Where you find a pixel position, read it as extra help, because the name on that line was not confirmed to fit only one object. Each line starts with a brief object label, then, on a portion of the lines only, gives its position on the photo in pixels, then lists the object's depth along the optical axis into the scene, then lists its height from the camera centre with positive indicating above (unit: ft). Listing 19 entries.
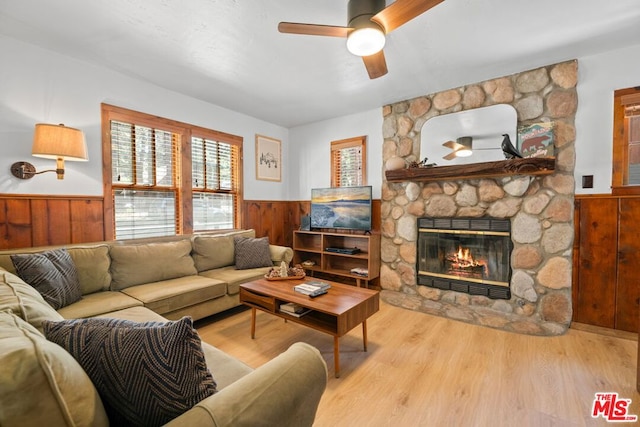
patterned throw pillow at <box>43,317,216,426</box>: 2.43 -1.44
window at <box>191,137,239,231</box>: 11.88 +1.13
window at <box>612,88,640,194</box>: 7.99 +1.84
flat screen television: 12.37 -0.05
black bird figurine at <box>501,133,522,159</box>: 8.93 +1.84
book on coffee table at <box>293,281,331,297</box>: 7.23 -2.21
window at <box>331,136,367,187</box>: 13.20 +2.23
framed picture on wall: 14.34 +2.64
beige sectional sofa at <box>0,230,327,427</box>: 1.85 -1.78
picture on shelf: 8.88 +2.16
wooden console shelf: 12.04 -2.16
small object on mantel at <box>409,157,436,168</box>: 10.69 +1.66
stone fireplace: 8.76 -0.16
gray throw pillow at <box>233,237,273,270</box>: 10.62 -1.80
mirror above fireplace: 9.71 +2.68
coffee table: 6.35 -2.43
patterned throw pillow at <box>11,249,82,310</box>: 6.13 -1.53
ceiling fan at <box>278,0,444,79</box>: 5.40 +3.69
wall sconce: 7.32 +1.69
